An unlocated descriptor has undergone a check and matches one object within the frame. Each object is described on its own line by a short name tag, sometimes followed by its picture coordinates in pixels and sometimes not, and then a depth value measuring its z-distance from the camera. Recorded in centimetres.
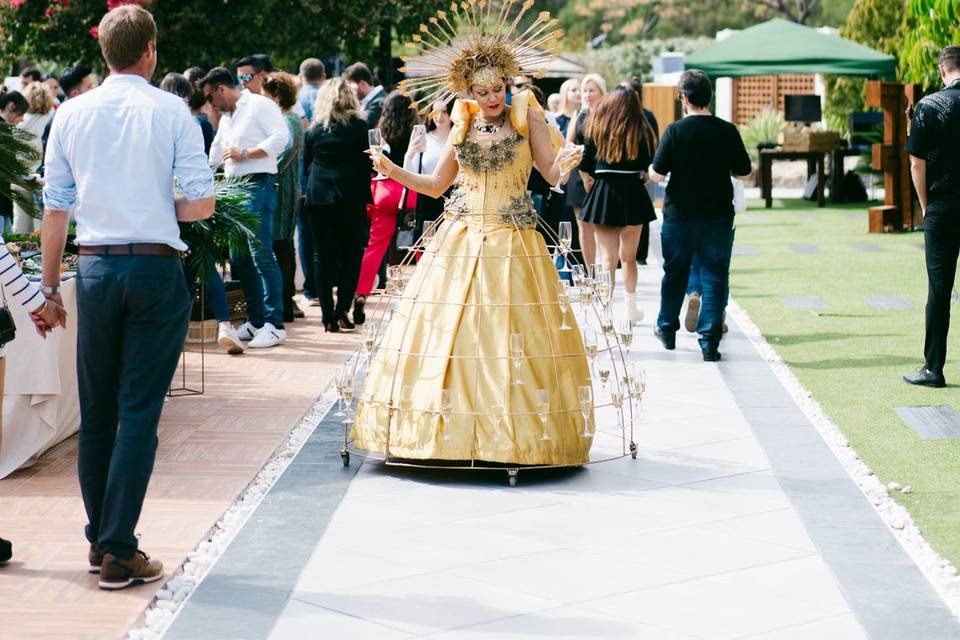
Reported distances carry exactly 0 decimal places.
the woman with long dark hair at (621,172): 1091
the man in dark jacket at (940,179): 852
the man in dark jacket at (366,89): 1383
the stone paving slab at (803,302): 1262
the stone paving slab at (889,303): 1247
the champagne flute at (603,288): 697
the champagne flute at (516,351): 646
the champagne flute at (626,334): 704
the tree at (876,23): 2739
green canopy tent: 2230
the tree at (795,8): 5216
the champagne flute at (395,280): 693
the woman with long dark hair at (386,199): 1130
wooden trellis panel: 3572
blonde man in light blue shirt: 487
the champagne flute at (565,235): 688
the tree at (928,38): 1474
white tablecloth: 678
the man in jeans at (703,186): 964
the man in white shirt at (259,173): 1037
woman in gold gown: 648
